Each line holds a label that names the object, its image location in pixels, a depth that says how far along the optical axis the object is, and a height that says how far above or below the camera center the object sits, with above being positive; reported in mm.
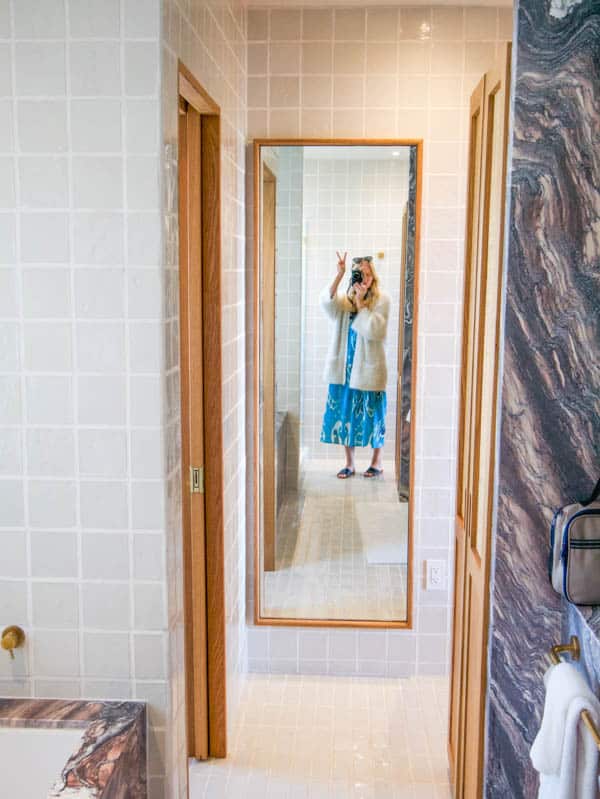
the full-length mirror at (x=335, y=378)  3150 -289
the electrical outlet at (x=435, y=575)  3342 -1042
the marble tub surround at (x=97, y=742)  1670 -897
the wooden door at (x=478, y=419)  2064 -299
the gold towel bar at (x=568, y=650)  1877 -742
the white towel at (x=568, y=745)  1674 -854
